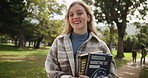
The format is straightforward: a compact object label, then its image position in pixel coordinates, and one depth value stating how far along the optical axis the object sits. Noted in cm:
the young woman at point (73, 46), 182
